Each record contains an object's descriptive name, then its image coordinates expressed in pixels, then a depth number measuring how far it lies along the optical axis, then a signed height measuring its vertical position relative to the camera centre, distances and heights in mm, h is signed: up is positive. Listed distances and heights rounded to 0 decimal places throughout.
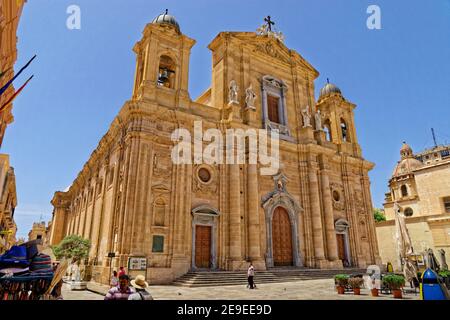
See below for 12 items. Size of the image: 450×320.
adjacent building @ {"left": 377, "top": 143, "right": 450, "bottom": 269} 28078 +3075
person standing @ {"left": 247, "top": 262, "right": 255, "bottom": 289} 13047 -1187
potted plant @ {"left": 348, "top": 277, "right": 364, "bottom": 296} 11281 -1265
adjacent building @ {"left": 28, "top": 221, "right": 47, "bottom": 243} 74312 +4513
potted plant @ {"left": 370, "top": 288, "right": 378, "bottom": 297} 10734 -1486
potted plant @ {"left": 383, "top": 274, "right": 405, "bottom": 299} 10328 -1162
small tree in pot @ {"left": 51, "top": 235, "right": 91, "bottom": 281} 15625 +34
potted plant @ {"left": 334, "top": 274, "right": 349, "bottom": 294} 11477 -1235
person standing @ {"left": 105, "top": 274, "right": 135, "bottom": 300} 4383 -602
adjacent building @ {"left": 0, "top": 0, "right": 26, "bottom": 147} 11016 +8365
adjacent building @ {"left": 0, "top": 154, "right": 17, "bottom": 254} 18108 +5189
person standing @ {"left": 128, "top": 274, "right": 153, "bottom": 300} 4141 -590
